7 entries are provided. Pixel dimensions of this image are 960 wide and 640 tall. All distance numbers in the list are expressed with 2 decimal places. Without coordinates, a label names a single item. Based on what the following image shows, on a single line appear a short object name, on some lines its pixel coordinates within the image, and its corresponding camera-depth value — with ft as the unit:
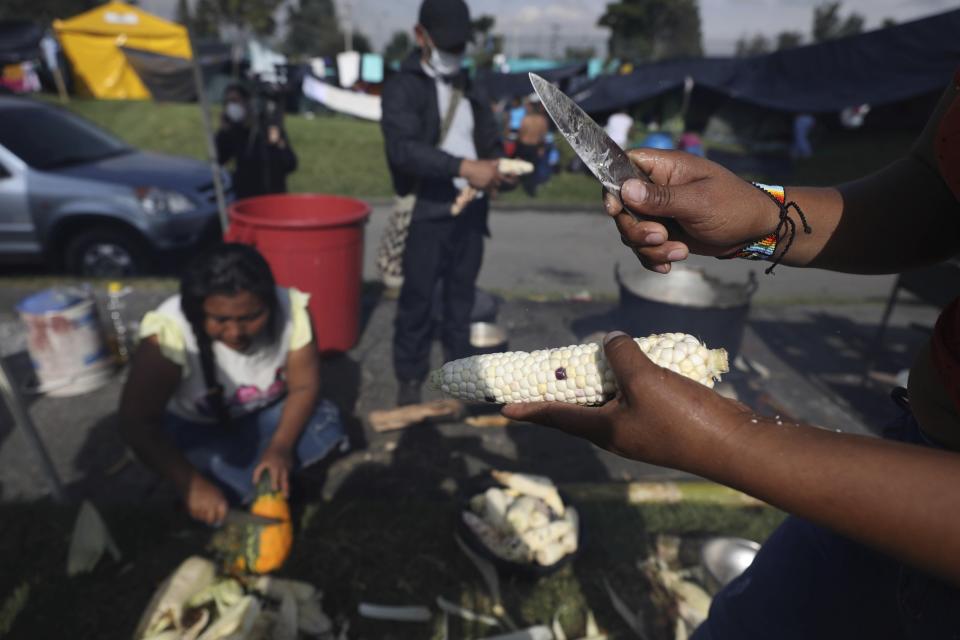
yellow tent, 81.10
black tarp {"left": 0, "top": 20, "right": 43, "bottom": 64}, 76.95
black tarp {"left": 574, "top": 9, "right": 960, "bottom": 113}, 38.32
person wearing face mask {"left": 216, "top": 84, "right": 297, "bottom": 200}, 21.15
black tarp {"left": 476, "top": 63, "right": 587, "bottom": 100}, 54.13
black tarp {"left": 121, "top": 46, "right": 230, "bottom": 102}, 76.07
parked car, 20.51
